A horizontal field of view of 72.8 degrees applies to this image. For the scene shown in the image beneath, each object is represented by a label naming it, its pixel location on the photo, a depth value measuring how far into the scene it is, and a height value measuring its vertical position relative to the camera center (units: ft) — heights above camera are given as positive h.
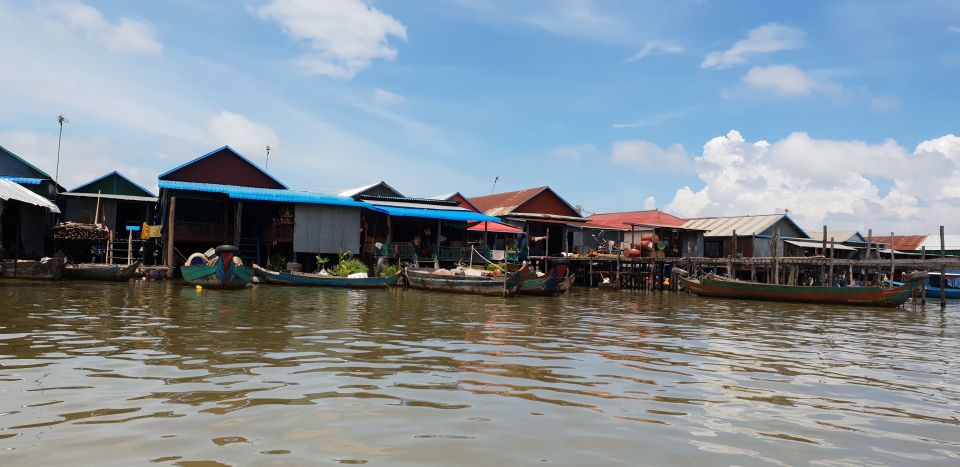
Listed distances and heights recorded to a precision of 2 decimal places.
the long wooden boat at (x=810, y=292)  78.89 -2.75
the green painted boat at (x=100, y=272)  77.71 -2.37
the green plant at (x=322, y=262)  88.58 -0.55
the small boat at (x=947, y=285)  119.44 -2.22
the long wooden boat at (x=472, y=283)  76.23 -2.53
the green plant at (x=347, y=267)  86.93 -1.10
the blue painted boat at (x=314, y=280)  81.00 -2.72
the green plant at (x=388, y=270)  88.63 -1.42
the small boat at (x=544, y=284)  78.59 -2.42
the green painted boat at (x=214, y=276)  71.10 -2.25
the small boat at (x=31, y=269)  74.08 -2.13
